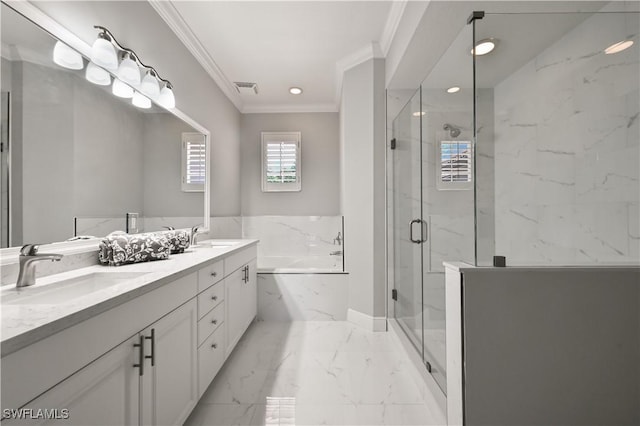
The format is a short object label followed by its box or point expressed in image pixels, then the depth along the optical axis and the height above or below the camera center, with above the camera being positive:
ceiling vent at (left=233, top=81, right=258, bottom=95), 3.45 +1.54
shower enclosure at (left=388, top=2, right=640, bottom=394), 1.46 +0.38
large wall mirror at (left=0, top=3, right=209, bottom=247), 1.11 +0.31
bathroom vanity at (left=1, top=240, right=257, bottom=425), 0.68 -0.41
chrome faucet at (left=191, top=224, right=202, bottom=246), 2.55 -0.19
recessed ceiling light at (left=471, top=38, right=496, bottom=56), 1.40 +0.82
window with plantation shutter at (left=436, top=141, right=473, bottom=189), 1.56 +0.29
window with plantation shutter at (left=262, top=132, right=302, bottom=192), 4.16 +0.70
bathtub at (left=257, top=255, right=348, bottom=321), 3.05 -0.84
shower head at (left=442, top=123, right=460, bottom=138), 1.73 +0.52
